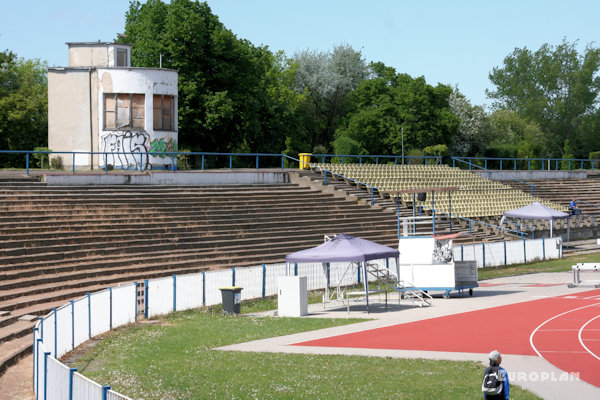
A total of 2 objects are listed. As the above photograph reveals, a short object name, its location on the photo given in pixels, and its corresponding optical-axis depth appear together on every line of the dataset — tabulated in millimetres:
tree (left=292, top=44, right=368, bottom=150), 91438
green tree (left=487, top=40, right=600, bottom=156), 116688
